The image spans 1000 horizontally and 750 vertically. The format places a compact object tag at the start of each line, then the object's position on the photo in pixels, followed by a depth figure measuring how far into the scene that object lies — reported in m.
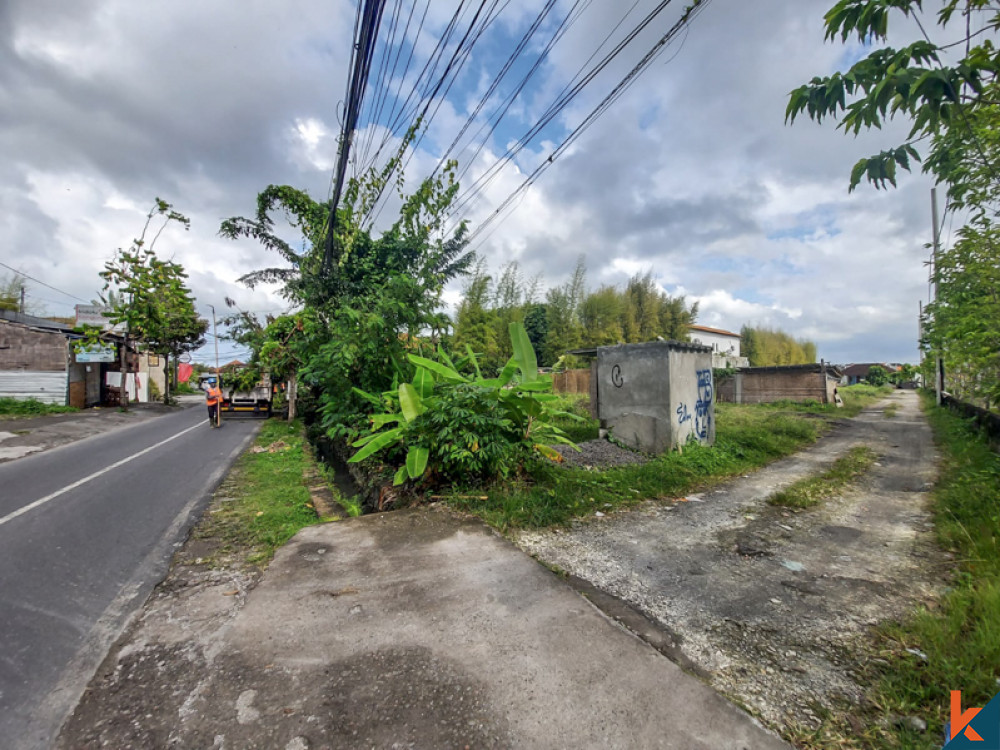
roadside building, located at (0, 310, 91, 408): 15.42
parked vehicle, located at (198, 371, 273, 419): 17.75
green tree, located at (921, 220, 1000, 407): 4.65
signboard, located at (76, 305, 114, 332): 22.87
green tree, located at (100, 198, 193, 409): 16.06
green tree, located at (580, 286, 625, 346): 27.63
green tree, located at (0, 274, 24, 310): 26.25
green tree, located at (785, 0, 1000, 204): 2.18
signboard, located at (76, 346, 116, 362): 16.86
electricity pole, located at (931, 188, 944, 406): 17.55
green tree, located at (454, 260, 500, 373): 22.66
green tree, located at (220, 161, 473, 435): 6.43
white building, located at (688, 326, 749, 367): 48.53
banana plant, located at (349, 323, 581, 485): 4.72
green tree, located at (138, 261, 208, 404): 17.00
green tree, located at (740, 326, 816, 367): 46.38
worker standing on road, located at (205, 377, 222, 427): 13.24
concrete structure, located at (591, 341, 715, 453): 7.08
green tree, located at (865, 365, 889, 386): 52.47
